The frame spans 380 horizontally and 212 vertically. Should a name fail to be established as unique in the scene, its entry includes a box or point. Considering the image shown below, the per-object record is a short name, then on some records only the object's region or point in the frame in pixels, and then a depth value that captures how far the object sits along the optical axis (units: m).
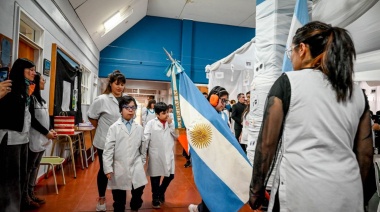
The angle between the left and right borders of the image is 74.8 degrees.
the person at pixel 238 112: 5.08
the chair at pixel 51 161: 2.91
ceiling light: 6.44
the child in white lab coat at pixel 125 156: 2.22
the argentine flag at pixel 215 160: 1.68
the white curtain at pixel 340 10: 1.60
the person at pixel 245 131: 4.16
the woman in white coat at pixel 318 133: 0.87
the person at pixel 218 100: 2.23
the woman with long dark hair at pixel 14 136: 1.88
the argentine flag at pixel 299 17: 1.81
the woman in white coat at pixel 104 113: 2.52
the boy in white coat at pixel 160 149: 2.74
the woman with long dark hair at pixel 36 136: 2.47
